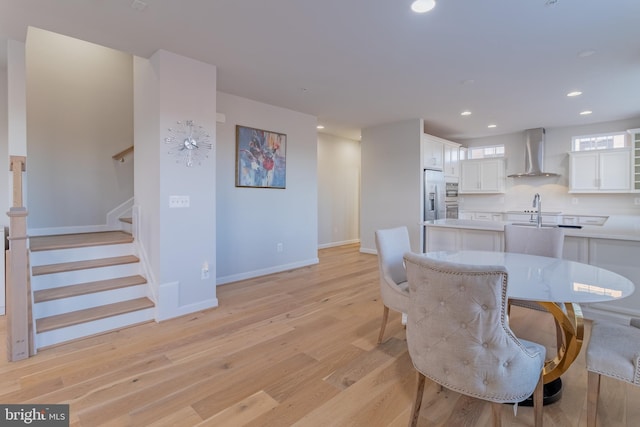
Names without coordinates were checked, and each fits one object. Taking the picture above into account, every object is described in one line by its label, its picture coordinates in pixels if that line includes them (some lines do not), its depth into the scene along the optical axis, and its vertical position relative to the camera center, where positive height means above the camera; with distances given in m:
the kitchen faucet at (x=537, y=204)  3.18 +0.05
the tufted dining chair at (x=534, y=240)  2.56 -0.28
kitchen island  2.84 -0.41
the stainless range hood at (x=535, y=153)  6.14 +1.14
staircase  2.57 -0.74
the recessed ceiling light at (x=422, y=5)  2.13 +1.46
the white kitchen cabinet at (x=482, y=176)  6.82 +0.76
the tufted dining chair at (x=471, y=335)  1.21 -0.54
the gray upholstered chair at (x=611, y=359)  1.35 -0.69
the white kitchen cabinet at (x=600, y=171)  5.28 +0.68
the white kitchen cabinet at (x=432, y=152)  5.60 +1.09
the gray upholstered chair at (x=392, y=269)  2.32 -0.51
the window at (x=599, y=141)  5.62 +1.28
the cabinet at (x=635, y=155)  5.05 +0.90
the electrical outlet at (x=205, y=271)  3.24 -0.66
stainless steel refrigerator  5.61 +0.27
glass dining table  1.47 -0.42
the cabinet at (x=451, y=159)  6.23 +1.05
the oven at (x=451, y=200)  6.29 +0.18
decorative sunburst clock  2.98 +0.69
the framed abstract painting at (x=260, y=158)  4.29 +0.77
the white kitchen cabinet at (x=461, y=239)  3.58 -0.38
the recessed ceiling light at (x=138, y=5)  2.15 +1.49
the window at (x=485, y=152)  6.99 +1.36
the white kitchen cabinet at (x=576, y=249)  3.08 -0.42
